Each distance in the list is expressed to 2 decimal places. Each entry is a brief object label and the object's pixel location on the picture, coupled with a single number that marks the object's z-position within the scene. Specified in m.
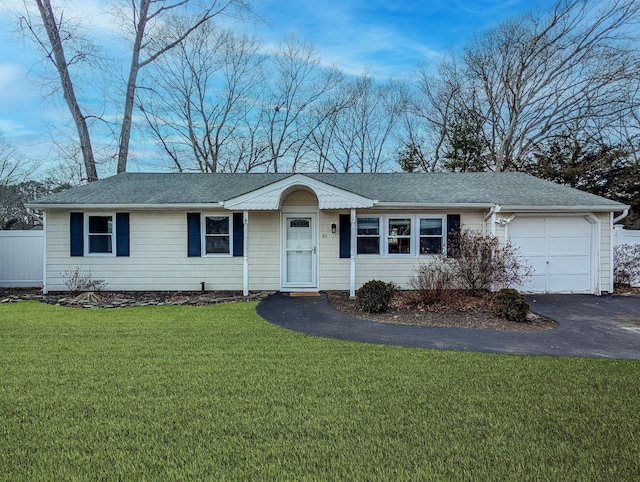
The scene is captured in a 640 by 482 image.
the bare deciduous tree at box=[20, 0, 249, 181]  15.61
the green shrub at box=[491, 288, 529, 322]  6.91
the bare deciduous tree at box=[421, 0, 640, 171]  19.33
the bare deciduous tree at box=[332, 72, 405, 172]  23.75
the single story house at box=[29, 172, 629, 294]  9.98
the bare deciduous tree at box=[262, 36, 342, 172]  22.48
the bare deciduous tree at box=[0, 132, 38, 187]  20.97
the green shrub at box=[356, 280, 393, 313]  7.69
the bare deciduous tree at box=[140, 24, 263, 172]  21.56
